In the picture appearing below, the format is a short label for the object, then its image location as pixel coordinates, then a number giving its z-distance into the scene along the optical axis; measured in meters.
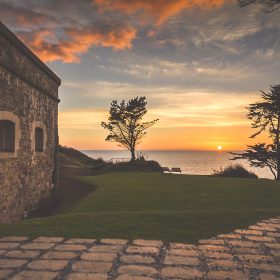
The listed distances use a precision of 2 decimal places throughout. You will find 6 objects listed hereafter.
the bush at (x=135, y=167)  27.44
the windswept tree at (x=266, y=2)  10.40
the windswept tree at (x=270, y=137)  25.59
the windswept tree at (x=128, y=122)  39.25
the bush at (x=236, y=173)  23.65
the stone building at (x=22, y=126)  9.37
